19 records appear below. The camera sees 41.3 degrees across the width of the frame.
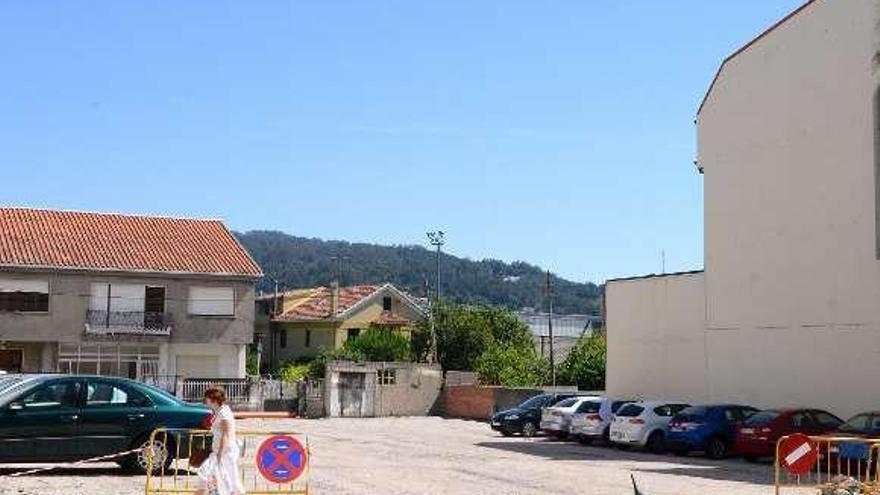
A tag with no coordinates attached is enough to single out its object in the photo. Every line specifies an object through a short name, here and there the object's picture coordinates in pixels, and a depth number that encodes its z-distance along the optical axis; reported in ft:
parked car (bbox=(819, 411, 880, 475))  59.00
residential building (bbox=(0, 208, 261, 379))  180.86
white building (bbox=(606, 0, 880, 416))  97.09
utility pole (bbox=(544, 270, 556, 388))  232.41
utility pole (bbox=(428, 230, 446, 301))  308.40
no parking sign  47.03
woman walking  43.39
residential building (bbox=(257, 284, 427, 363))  288.92
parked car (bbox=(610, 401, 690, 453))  98.99
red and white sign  51.42
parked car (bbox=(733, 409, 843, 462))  87.76
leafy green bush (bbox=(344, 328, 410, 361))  245.86
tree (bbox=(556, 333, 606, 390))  177.17
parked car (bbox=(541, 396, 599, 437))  113.19
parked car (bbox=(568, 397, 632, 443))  106.11
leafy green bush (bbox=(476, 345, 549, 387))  187.52
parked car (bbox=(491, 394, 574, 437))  122.01
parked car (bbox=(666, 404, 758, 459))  93.50
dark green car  57.26
